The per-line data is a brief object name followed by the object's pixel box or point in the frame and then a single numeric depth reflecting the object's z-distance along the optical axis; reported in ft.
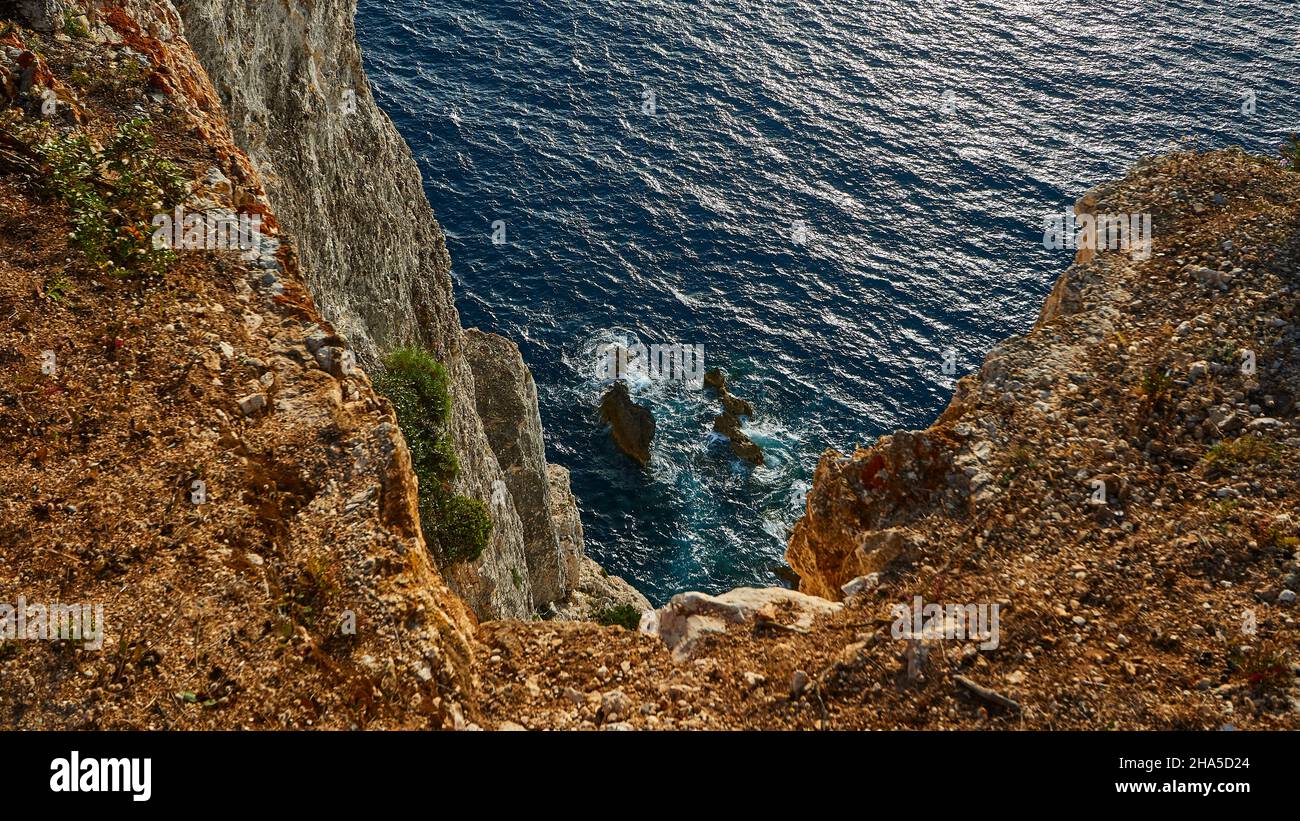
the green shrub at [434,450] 106.01
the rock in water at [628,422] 212.64
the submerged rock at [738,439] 209.26
